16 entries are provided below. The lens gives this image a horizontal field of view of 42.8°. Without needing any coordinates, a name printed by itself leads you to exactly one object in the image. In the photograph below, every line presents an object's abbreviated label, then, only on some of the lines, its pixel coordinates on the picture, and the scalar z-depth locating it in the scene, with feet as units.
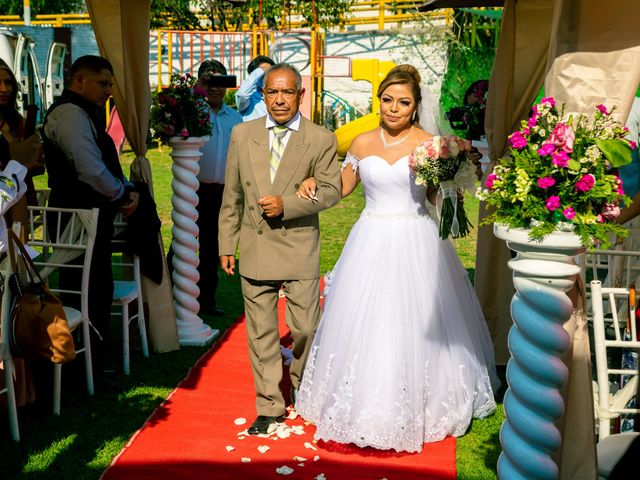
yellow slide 56.70
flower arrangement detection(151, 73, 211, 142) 20.90
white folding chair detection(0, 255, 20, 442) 14.25
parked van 55.01
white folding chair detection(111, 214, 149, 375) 18.78
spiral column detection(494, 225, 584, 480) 9.49
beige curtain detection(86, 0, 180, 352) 19.17
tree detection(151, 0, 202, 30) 75.31
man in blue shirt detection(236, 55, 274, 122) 26.96
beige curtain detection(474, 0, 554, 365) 18.48
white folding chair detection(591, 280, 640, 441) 11.55
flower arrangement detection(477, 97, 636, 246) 9.38
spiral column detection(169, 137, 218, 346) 21.58
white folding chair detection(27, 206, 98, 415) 16.63
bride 15.06
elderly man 15.62
